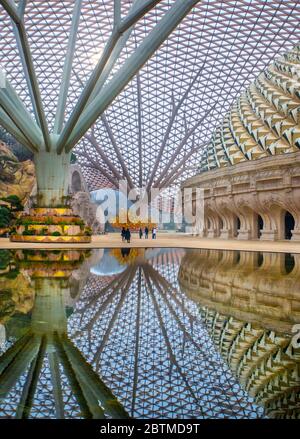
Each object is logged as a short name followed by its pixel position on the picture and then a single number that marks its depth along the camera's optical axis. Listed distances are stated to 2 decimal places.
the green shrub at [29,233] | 28.58
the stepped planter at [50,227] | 28.64
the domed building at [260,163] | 33.38
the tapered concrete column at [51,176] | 28.77
